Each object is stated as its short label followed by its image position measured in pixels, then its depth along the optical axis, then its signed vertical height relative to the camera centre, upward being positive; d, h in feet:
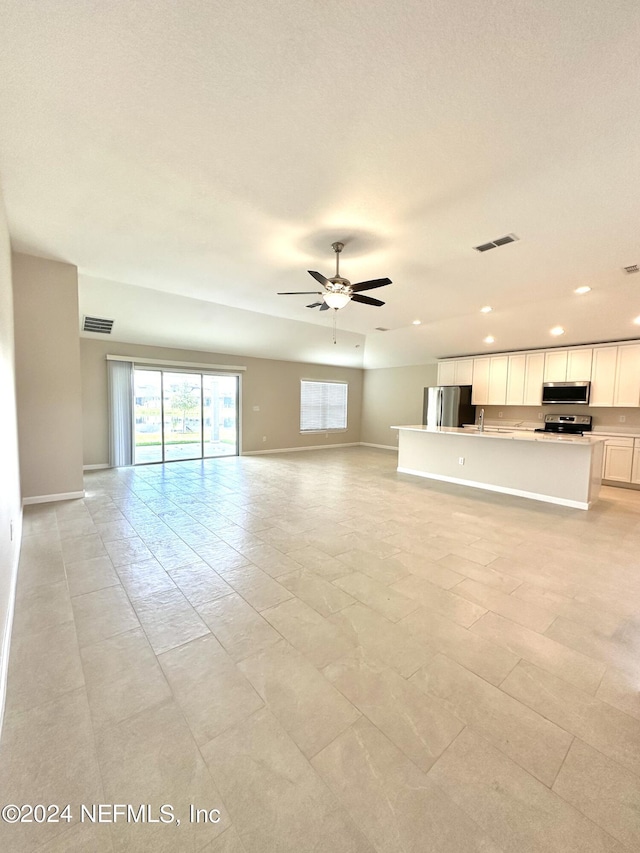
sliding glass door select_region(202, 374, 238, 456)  27.04 -1.00
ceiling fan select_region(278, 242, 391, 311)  11.12 +3.80
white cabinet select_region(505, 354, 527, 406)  24.02 +2.02
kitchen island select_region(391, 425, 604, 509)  15.85 -2.82
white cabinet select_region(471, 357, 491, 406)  25.85 +1.91
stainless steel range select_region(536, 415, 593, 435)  21.90 -0.94
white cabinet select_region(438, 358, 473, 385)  26.94 +2.80
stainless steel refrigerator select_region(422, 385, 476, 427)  26.25 +0.06
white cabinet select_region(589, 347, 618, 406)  20.30 +2.00
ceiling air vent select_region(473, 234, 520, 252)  10.71 +5.26
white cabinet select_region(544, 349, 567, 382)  22.13 +2.78
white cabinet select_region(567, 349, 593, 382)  21.15 +2.75
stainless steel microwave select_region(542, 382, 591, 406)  21.12 +1.06
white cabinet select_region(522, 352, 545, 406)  23.16 +1.96
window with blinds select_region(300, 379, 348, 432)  32.50 -0.09
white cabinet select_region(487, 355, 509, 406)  24.88 +2.07
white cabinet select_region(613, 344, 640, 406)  19.47 +1.89
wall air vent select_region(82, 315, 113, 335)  19.58 +4.32
